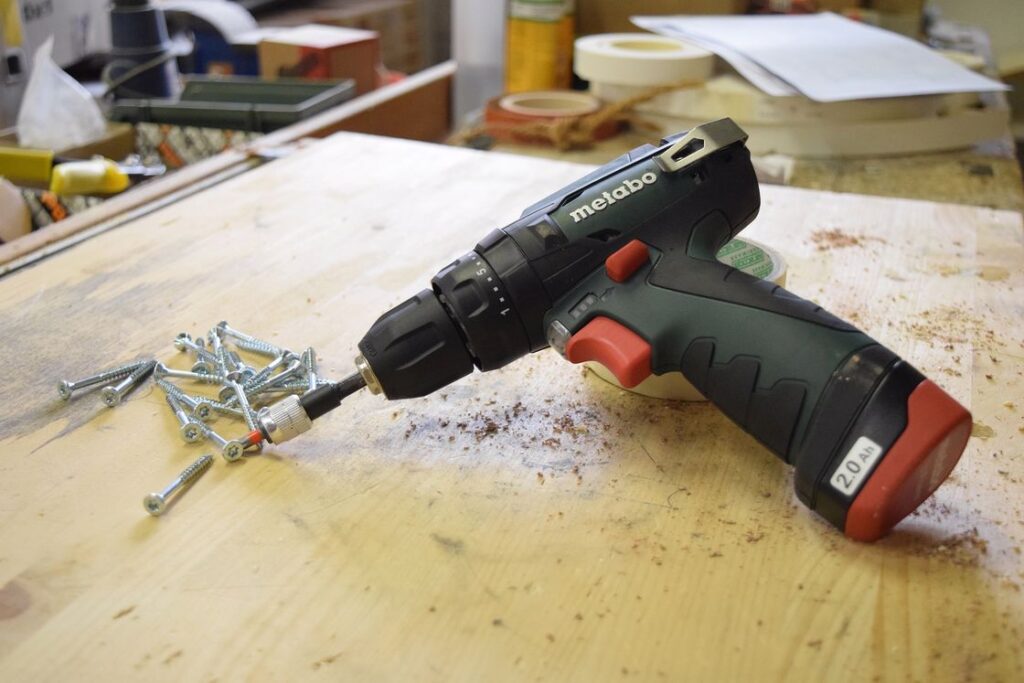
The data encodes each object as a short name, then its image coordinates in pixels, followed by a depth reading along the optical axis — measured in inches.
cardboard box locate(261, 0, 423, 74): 77.1
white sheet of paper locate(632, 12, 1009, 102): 48.4
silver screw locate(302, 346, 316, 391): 25.3
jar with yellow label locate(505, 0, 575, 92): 60.1
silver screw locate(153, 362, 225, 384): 25.3
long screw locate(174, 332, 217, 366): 26.4
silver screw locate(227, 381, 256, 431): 23.3
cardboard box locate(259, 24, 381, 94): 56.7
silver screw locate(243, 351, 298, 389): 25.1
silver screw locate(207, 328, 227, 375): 25.7
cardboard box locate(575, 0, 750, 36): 65.7
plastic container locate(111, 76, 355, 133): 49.1
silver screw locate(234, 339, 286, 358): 26.7
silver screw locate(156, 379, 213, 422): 23.8
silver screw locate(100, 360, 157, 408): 24.3
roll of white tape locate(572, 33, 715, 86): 51.0
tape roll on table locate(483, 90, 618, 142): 53.2
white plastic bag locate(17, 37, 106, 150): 45.9
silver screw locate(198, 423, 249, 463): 22.0
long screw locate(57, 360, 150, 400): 24.4
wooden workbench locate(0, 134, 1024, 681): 16.8
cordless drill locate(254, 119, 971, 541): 18.5
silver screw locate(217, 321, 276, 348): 27.0
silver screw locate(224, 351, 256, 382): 25.3
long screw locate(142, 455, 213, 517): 20.1
